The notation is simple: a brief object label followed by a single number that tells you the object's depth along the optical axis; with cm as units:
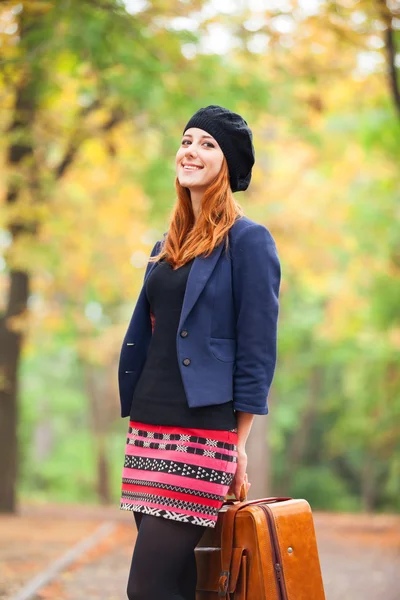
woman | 652
